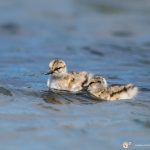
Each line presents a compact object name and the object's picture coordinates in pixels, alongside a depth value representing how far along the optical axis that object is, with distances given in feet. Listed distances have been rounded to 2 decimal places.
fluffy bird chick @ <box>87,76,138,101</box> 39.04
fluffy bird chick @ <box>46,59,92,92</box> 41.06
